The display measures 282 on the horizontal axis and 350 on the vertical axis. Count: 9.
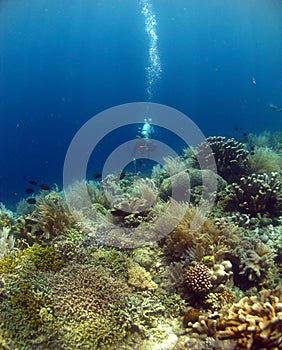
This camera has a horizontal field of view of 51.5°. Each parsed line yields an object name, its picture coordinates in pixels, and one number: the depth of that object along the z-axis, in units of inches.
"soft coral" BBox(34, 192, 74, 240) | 267.2
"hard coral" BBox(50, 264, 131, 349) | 169.3
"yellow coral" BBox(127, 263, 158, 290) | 204.7
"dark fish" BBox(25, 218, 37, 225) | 282.5
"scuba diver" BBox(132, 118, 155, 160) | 481.1
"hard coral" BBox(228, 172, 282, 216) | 296.2
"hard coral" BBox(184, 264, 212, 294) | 192.1
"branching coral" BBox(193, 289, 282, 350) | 136.0
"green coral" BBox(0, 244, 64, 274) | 217.9
